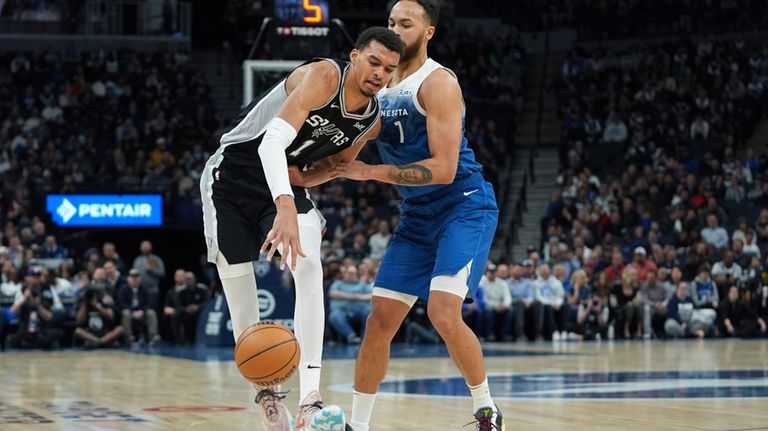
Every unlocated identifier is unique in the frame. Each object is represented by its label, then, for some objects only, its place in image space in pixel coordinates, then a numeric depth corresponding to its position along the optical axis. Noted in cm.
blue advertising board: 2042
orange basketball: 541
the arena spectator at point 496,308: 1758
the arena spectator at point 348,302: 1634
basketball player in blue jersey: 573
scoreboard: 1439
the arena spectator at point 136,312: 1634
